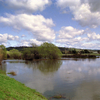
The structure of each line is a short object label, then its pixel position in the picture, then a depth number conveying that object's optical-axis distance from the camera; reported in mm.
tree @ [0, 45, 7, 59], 47931
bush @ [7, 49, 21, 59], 65988
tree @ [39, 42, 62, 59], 53125
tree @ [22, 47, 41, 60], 55269
